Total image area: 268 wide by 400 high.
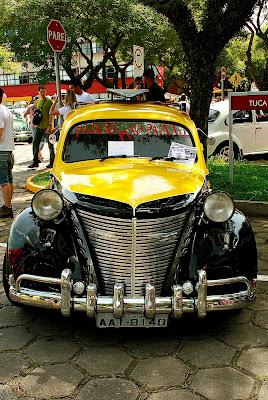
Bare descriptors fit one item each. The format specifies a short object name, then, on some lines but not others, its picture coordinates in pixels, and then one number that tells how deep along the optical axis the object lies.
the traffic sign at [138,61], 9.66
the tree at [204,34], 8.07
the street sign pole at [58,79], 8.63
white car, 11.68
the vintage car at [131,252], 3.37
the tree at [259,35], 19.80
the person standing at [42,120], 11.41
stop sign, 8.45
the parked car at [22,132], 20.03
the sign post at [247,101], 8.23
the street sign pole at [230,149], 8.39
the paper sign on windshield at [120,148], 4.75
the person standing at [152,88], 8.27
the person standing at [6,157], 6.89
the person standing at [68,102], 9.36
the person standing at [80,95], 10.47
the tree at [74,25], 22.92
